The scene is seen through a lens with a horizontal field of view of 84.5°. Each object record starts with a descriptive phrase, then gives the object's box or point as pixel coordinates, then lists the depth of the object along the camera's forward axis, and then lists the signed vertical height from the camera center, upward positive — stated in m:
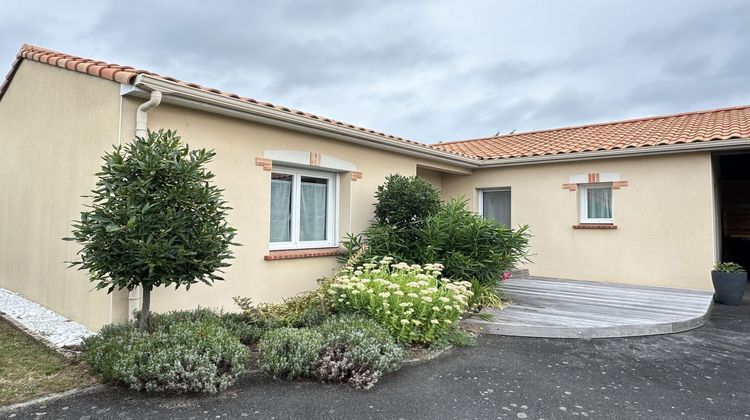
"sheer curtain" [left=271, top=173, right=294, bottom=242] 6.13 +0.31
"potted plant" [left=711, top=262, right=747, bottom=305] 6.95 -0.82
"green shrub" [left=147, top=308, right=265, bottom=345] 4.12 -0.97
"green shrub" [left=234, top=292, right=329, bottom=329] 4.74 -1.00
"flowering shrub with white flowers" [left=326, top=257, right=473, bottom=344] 4.52 -0.82
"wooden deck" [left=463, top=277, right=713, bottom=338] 5.07 -1.12
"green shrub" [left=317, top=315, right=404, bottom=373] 3.54 -1.04
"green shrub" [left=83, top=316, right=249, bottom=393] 3.12 -1.05
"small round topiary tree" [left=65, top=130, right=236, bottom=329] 3.55 +0.04
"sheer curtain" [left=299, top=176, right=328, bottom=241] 6.59 +0.33
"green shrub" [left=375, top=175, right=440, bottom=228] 6.83 +0.46
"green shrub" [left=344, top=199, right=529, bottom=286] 6.40 -0.24
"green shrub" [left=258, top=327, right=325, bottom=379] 3.51 -1.09
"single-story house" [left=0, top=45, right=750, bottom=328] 4.96 +0.88
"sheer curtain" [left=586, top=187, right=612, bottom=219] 8.70 +0.63
